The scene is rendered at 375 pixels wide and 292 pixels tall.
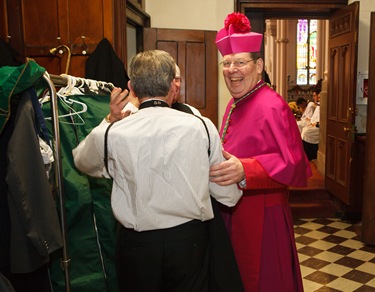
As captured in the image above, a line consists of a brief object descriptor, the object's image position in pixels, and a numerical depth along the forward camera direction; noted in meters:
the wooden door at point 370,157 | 4.20
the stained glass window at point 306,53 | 15.52
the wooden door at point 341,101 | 4.83
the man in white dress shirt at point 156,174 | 1.55
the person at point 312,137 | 7.99
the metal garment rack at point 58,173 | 1.73
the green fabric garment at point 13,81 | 1.54
